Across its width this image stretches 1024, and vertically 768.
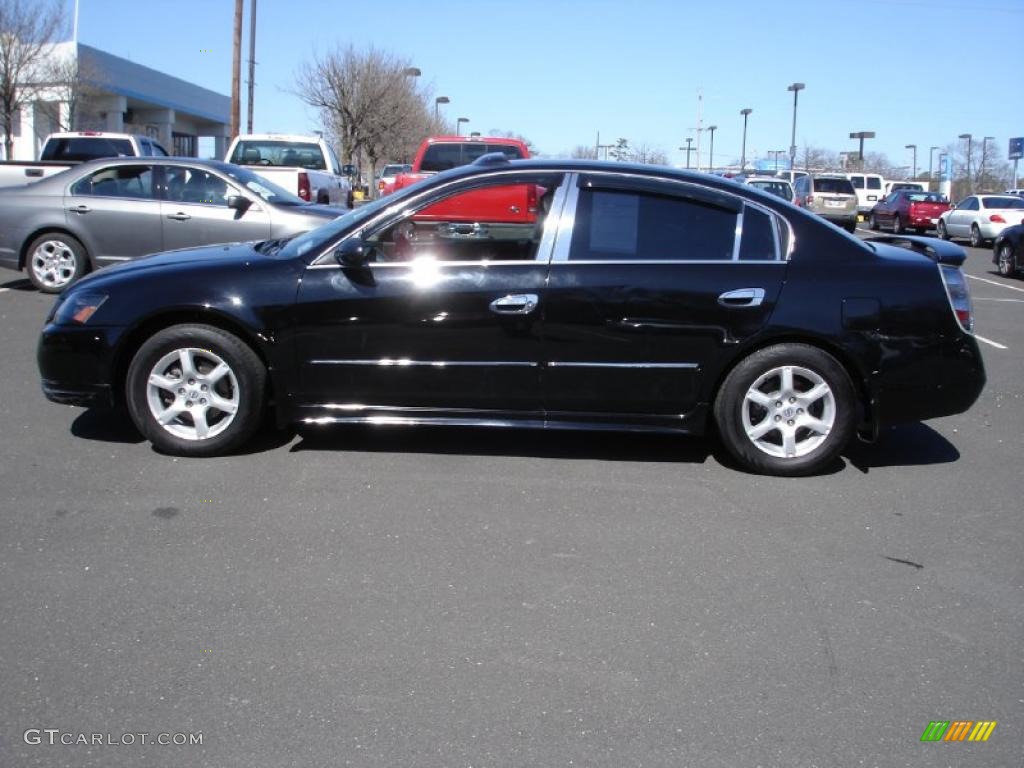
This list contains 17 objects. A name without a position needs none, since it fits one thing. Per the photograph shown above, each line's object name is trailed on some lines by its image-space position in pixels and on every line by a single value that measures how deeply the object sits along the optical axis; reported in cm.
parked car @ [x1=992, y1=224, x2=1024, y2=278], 1844
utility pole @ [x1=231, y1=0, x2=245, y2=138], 2733
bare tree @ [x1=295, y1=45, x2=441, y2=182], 4253
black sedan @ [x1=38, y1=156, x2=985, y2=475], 535
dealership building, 3328
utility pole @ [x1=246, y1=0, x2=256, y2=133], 3294
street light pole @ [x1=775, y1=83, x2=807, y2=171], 6278
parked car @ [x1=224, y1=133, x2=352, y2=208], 1847
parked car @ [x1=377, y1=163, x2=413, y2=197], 1723
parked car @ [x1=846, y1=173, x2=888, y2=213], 4612
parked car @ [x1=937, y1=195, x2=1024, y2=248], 2691
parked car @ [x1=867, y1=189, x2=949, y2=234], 3272
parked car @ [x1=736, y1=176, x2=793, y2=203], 2759
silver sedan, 1083
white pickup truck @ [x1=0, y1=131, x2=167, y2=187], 1945
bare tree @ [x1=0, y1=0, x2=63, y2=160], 2920
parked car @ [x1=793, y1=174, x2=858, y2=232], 3288
